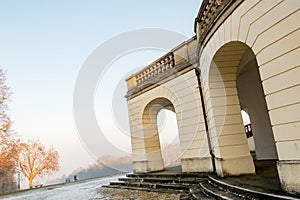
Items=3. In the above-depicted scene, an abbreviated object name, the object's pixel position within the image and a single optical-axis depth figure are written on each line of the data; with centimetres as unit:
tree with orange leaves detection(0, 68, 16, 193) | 1575
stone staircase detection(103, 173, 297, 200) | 463
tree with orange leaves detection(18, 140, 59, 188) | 2334
